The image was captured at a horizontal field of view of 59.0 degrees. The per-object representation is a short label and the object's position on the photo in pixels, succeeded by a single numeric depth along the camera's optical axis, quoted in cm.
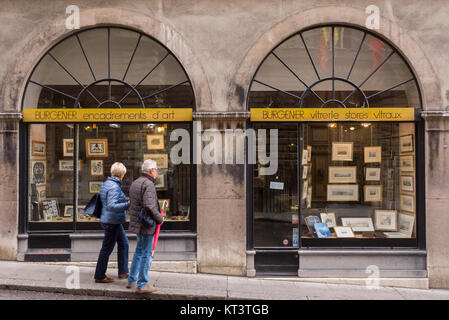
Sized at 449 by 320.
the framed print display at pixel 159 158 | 838
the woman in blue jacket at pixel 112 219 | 645
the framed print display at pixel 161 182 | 840
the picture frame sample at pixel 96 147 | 837
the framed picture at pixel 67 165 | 838
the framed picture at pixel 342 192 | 830
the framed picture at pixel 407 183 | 805
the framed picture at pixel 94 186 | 845
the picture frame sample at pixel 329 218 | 833
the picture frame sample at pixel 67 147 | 836
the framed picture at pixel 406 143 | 802
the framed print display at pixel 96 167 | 842
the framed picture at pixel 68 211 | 834
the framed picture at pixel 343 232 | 817
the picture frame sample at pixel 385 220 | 823
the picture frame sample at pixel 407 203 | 806
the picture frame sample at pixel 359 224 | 826
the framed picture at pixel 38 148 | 826
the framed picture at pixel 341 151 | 825
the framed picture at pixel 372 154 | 825
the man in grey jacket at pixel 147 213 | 610
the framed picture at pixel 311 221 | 822
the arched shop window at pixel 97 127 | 823
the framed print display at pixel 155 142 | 834
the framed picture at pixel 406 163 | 805
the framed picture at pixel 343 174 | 828
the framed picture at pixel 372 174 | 829
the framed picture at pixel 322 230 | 819
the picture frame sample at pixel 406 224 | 805
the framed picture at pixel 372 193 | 830
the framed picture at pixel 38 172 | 829
